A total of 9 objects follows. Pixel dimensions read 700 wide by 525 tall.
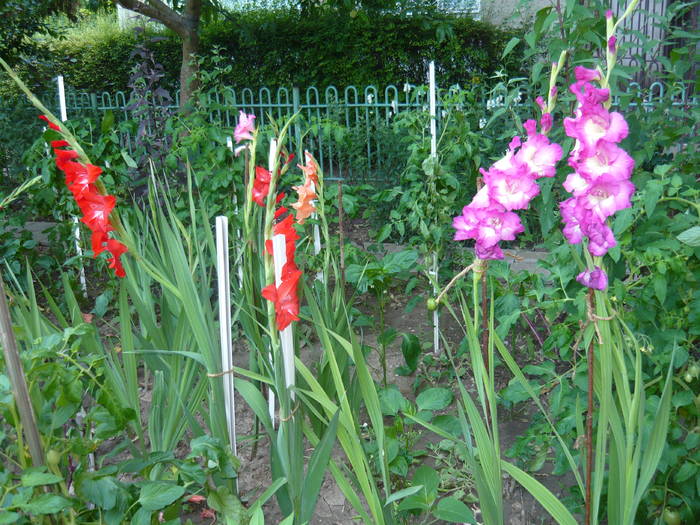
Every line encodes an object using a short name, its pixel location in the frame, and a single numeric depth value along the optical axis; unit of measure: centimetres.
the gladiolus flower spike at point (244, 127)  197
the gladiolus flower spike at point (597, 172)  102
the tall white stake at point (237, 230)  207
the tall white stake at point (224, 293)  158
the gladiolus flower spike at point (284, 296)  129
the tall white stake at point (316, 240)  250
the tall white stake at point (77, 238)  323
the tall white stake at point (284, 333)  132
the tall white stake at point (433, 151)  267
